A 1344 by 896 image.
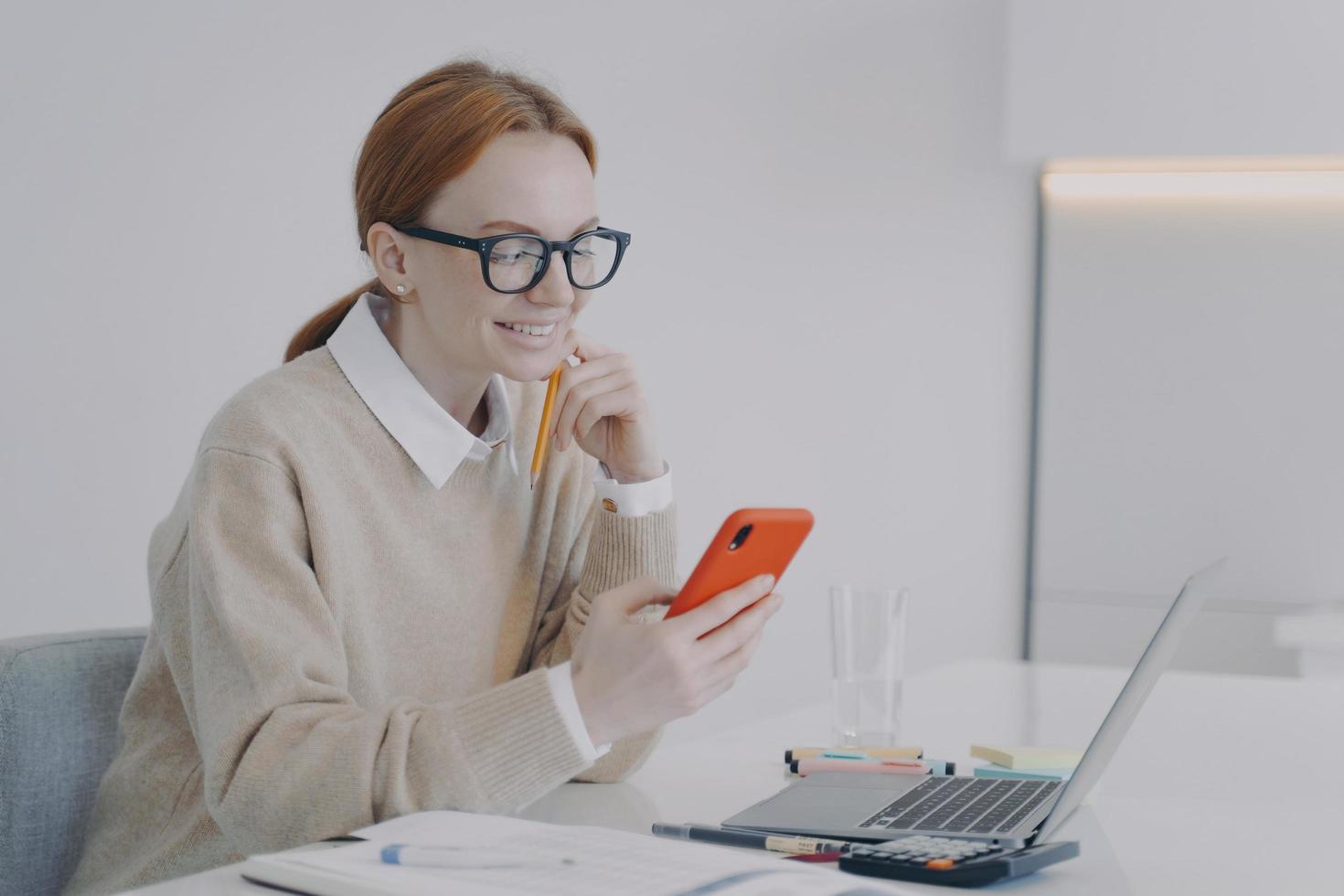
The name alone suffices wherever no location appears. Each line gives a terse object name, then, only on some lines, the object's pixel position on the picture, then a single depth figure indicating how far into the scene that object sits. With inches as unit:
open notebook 30.8
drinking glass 54.9
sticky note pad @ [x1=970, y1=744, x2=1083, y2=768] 52.1
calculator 35.2
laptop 38.3
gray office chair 49.3
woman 41.9
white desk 39.6
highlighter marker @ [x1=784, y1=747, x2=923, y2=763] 52.7
